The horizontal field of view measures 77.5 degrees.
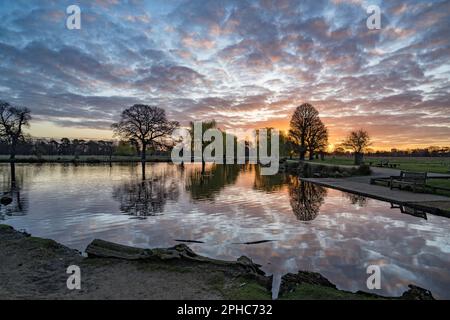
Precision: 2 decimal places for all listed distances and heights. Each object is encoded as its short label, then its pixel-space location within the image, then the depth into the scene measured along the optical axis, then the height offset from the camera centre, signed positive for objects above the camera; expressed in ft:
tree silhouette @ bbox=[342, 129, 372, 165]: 244.98 +9.91
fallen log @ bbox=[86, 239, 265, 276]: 23.71 -9.04
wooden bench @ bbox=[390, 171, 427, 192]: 63.57 -6.74
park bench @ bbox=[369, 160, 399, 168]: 138.05 -6.60
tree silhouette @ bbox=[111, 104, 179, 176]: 218.38 +21.34
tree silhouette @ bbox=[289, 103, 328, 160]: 223.10 +19.55
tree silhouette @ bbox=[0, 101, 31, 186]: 202.49 +22.54
